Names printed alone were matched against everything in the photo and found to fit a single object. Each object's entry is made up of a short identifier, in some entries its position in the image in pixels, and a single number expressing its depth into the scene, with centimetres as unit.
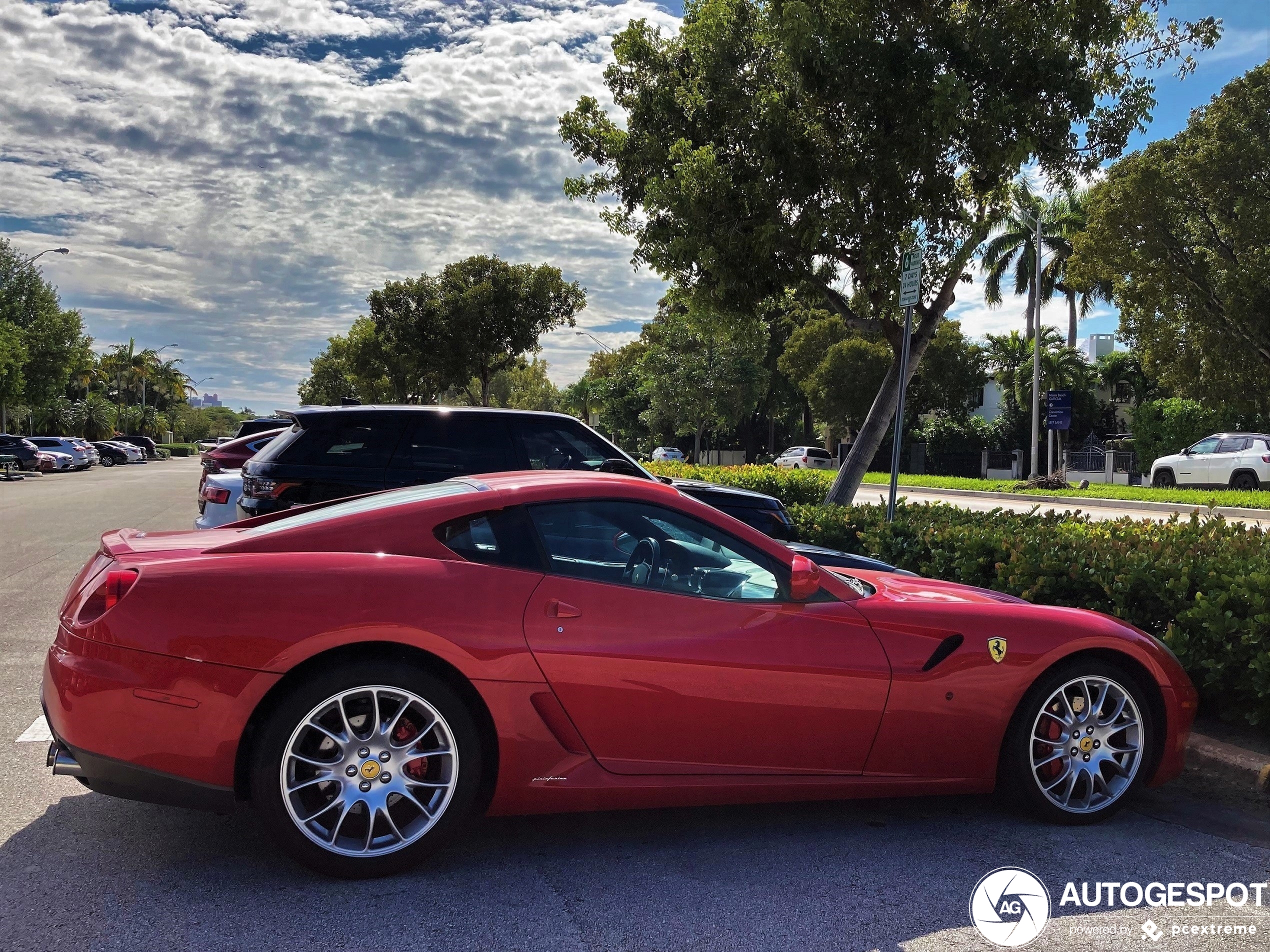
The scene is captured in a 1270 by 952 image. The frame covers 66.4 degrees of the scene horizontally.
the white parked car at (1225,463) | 2466
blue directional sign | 2944
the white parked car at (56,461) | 3784
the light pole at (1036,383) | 3200
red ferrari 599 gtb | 313
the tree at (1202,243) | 2050
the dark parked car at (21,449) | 3444
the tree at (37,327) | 4606
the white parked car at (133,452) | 5834
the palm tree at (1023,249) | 4478
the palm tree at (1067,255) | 4509
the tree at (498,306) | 3422
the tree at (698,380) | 4303
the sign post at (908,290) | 800
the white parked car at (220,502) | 851
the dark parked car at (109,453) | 5672
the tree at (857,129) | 1034
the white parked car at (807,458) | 4303
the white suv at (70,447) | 4069
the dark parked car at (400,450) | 716
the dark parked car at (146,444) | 7050
